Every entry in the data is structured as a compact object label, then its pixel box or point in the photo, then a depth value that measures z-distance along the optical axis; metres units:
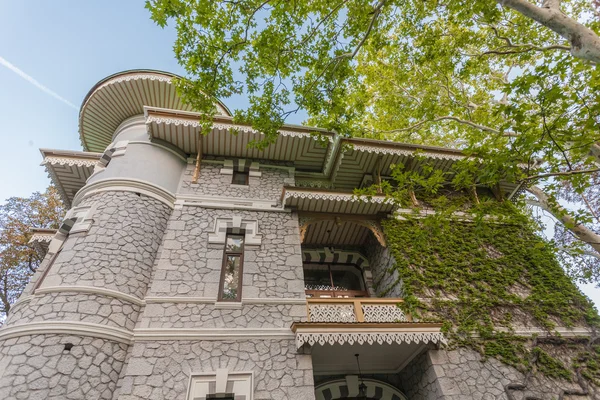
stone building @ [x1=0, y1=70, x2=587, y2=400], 5.25
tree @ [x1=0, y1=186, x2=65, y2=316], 12.59
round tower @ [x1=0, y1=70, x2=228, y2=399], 4.82
